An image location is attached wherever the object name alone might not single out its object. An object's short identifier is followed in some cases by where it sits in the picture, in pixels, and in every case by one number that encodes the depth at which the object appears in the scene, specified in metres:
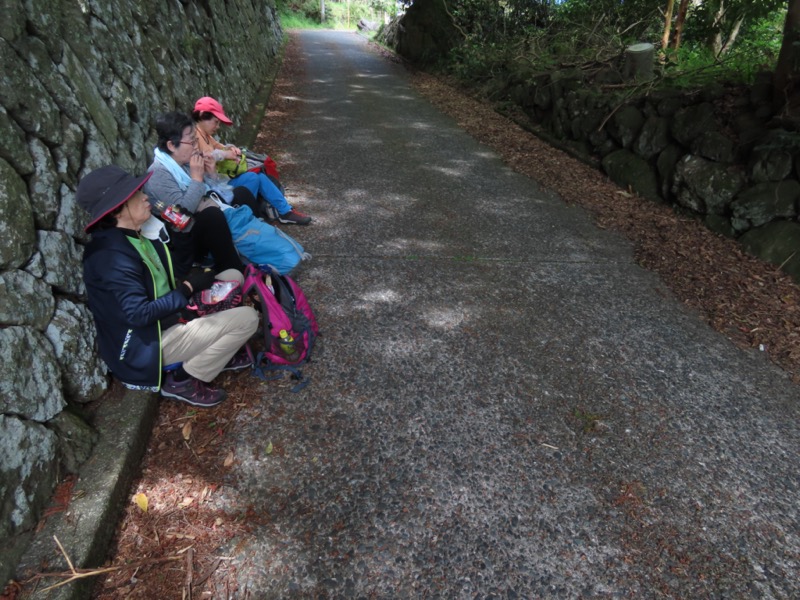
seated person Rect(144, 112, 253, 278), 3.33
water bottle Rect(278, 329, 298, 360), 3.00
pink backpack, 2.97
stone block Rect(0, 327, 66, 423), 1.93
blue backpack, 3.71
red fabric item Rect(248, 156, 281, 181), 5.04
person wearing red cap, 4.26
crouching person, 2.25
